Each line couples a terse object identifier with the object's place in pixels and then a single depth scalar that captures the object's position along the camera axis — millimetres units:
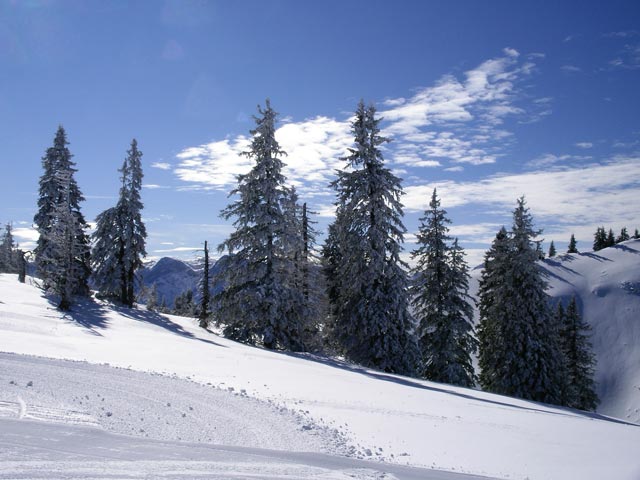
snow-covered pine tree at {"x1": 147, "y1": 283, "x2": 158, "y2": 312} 55244
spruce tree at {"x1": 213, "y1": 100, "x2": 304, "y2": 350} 22812
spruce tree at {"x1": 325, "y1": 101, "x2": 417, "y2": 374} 23062
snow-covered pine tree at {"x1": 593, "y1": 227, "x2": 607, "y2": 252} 125288
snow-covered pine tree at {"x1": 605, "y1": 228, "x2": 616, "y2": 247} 125375
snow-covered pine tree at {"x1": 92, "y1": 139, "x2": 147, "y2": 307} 36125
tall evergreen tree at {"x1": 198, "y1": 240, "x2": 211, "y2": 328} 36906
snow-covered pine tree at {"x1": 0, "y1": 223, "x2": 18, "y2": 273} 64125
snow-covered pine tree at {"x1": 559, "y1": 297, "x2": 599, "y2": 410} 36844
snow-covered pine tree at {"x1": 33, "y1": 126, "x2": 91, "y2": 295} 35125
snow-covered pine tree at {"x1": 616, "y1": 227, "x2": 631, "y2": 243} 131500
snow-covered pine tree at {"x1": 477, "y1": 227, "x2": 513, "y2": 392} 27562
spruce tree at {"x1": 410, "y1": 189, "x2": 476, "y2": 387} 27547
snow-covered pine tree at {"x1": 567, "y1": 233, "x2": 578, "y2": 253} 123038
